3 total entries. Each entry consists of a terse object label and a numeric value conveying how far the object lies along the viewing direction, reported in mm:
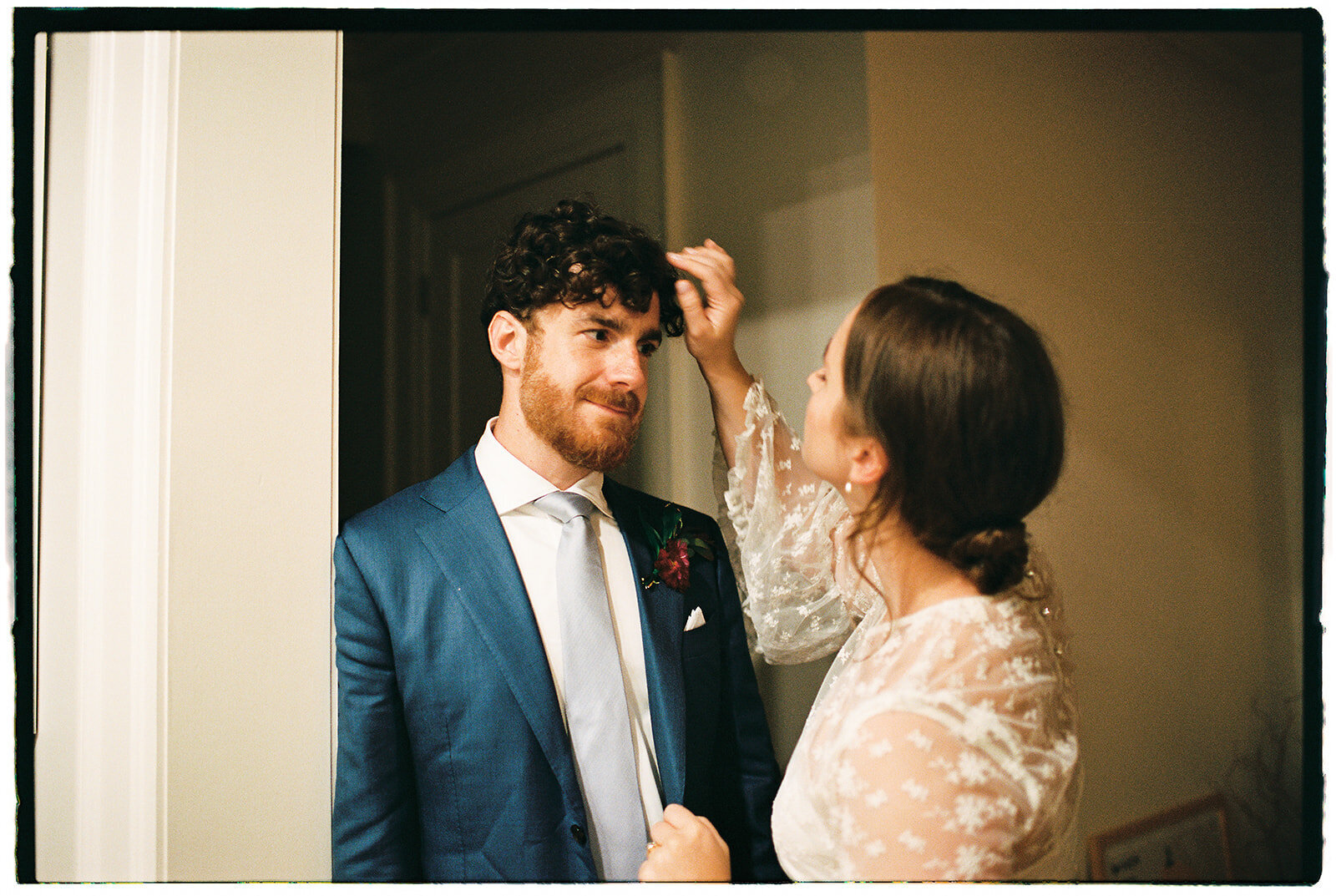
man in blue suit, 1335
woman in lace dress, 1264
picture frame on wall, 1402
